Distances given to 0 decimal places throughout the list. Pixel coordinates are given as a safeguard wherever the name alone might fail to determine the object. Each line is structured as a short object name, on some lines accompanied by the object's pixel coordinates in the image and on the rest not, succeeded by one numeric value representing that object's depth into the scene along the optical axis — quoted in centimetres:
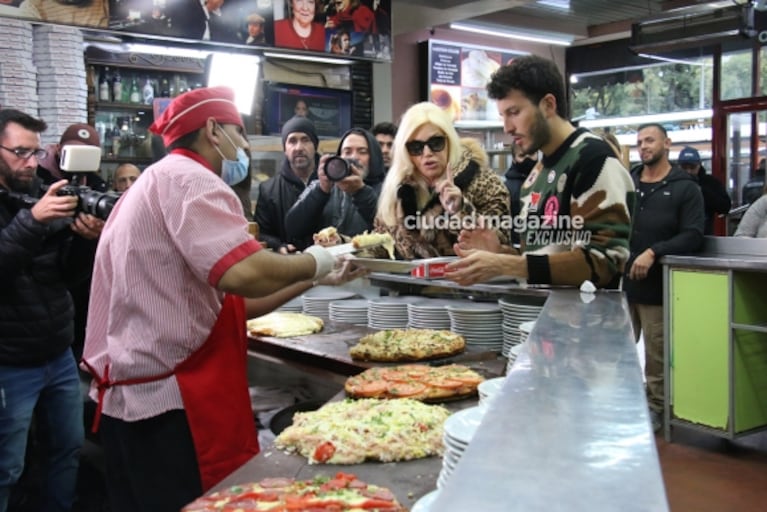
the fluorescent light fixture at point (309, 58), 714
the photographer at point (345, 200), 421
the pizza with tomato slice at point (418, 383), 229
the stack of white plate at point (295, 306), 392
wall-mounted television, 729
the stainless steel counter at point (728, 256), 420
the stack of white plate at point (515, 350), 148
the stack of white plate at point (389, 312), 337
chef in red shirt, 189
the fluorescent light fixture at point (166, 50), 613
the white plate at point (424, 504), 112
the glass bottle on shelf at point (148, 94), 623
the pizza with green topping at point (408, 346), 281
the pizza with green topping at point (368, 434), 178
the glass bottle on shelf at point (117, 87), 610
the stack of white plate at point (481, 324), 299
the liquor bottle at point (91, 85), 589
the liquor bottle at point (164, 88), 638
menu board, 950
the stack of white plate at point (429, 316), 323
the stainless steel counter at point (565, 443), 73
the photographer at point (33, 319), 303
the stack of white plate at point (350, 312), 362
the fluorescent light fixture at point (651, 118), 1032
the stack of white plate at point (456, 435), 121
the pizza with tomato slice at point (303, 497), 141
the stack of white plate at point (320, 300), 379
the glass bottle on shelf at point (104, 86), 602
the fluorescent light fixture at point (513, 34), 918
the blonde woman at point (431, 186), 354
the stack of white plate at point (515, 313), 274
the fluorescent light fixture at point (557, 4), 934
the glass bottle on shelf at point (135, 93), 620
